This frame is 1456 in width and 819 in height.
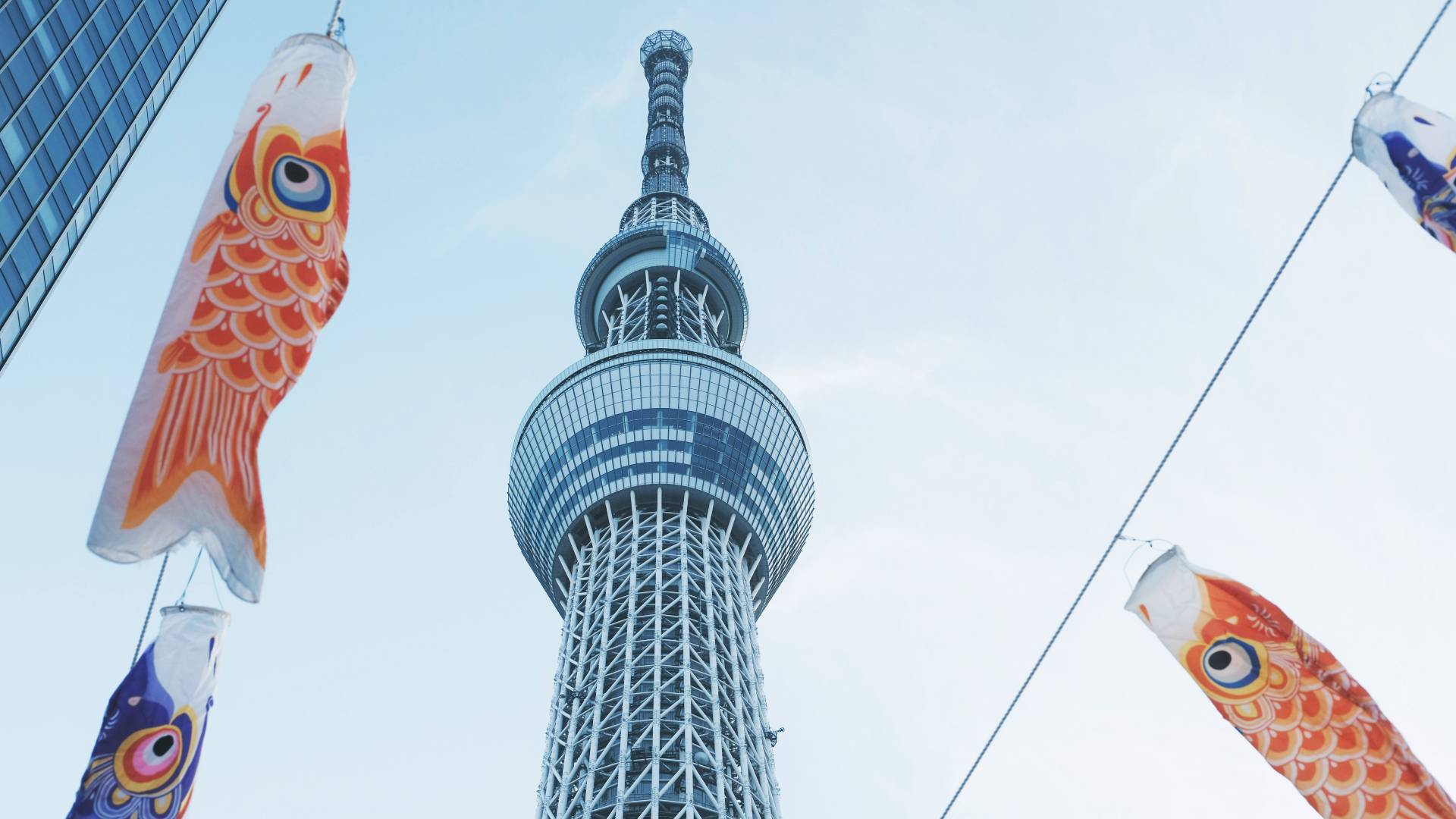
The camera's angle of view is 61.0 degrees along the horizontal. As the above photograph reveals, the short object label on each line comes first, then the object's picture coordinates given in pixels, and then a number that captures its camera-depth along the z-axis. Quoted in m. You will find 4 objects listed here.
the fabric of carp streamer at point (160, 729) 17.36
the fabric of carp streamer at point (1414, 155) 21.31
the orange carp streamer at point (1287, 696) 22.55
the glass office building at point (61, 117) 58.25
